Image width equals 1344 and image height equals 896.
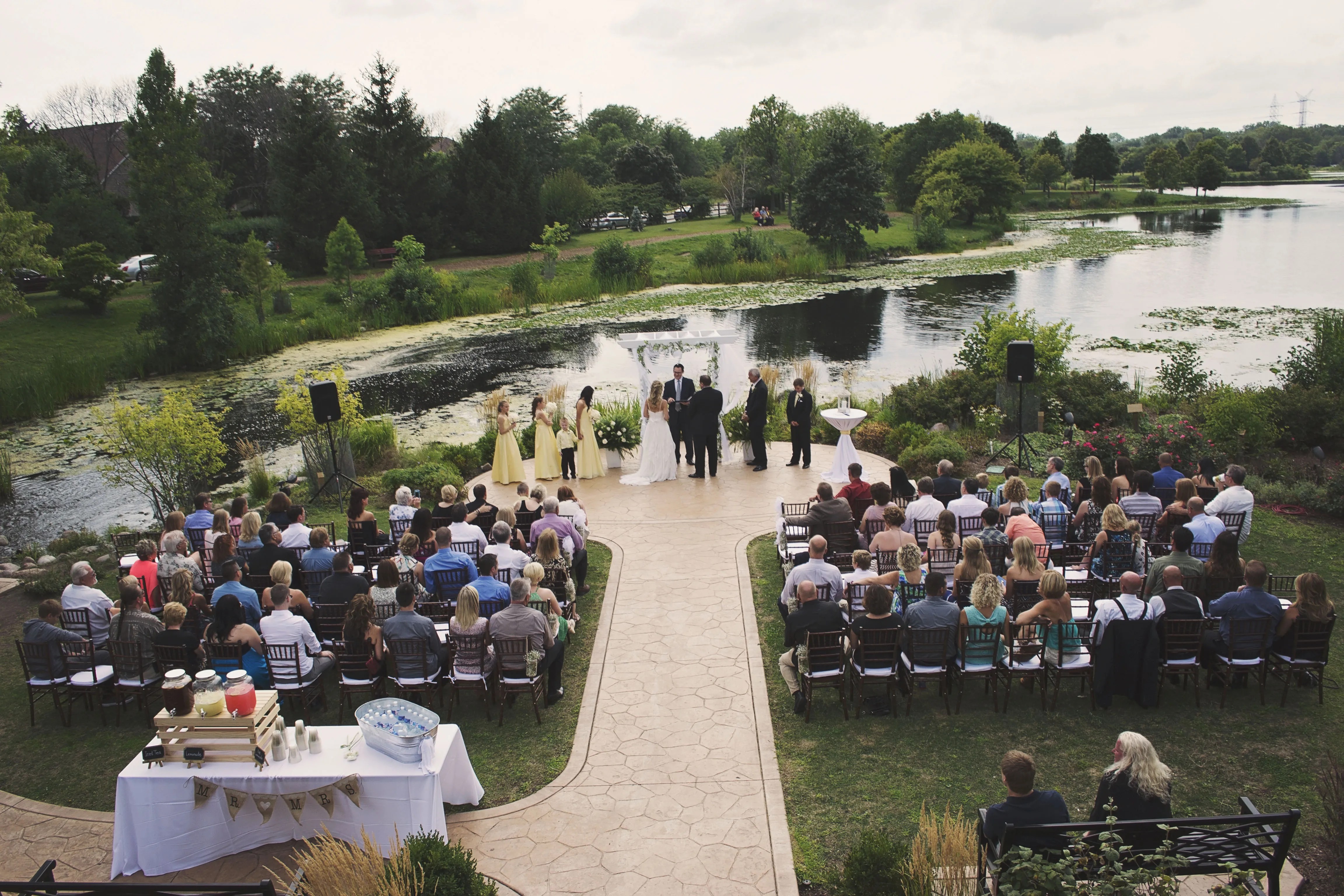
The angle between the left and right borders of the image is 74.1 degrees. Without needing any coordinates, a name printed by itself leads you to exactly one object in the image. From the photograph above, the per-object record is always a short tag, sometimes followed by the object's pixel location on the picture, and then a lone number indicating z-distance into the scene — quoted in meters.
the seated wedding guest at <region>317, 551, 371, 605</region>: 8.44
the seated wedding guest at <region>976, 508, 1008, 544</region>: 8.84
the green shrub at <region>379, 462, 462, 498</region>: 14.45
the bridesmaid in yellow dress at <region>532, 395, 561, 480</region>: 15.22
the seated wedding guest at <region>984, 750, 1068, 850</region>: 4.93
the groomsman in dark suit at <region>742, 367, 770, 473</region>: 14.42
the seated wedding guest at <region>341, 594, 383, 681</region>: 7.58
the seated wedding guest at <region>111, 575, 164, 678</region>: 7.91
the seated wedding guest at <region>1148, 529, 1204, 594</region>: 7.96
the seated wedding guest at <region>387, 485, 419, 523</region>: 10.60
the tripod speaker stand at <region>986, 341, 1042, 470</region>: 13.81
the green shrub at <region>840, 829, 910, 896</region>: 4.79
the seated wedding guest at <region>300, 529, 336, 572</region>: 9.30
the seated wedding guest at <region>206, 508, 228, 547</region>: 10.17
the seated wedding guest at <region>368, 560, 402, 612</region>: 8.10
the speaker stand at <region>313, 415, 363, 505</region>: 14.46
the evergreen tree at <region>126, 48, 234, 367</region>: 29.20
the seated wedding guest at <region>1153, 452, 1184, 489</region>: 10.45
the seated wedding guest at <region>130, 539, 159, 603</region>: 9.22
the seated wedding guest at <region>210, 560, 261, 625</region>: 8.07
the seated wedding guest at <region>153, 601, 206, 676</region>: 7.71
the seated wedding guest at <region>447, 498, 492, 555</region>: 9.59
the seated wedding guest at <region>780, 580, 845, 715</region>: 7.59
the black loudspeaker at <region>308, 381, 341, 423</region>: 13.91
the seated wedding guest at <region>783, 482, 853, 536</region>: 9.77
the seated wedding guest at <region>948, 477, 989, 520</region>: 9.60
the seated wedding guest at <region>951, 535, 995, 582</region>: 8.08
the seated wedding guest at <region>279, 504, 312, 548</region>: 10.07
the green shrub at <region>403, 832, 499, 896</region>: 4.64
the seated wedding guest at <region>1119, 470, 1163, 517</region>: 9.58
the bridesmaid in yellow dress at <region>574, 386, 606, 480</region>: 14.98
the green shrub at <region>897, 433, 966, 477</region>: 14.24
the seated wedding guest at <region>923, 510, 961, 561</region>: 8.71
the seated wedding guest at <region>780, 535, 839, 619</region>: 8.14
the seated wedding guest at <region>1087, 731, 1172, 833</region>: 5.02
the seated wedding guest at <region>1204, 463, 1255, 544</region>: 9.51
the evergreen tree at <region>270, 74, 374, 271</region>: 47.06
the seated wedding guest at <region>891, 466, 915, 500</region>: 11.79
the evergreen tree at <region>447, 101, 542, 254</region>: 52.53
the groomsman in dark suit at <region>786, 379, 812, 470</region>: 14.41
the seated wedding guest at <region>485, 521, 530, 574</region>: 9.05
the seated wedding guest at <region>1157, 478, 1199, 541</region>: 9.22
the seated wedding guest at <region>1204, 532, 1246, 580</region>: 8.07
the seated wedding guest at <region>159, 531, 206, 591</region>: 9.26
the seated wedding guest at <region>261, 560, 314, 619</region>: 7.82
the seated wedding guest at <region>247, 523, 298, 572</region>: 9.39
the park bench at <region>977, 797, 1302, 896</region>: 4.54
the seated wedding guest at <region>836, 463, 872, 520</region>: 10.71
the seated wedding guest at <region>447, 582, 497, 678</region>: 7.47
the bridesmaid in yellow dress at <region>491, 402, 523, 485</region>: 14.92
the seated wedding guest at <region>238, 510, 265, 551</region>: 9.73
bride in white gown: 14.44
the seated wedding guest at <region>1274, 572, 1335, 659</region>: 7.15
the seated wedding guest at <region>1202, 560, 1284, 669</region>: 7.25
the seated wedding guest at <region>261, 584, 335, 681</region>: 7.57
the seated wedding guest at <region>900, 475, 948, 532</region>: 9.66
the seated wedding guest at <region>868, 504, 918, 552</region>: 8.86
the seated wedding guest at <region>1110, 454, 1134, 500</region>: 10.11
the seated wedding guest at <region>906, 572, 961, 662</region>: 7.39
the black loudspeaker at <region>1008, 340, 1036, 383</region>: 13.81
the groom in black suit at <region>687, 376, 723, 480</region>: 14.41
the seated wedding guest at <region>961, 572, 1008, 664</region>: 7.38
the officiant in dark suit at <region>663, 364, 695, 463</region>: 14.86
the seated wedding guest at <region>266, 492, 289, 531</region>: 10.66
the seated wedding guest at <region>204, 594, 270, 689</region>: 7.54
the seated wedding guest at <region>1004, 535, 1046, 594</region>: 8.02
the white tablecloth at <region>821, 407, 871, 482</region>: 13.80
